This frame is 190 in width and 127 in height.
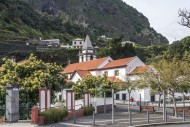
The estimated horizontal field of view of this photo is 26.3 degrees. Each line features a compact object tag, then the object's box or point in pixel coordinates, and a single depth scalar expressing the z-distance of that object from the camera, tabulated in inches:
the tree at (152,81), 1623.3
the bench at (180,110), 1658.8
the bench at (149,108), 1743.4
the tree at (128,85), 1898.4
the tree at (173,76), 1513.3
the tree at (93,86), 1792.6
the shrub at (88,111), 1427.2
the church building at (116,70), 2518.7
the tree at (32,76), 1348.4
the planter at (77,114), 1219.2
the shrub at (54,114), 1067.3
